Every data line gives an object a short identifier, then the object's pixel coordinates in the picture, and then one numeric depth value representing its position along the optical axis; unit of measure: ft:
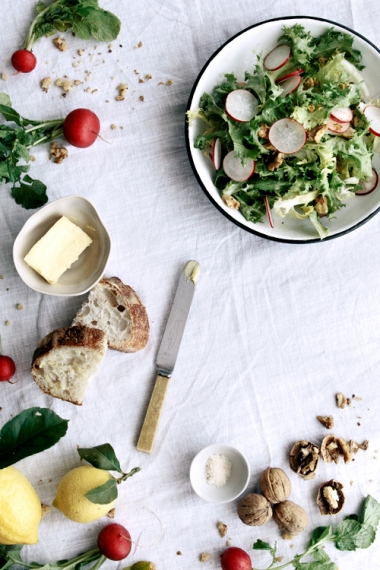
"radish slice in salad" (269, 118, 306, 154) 3.24
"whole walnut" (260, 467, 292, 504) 3.45
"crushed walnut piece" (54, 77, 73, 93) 3.47
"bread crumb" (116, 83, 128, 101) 3.48
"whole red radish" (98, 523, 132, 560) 3.41
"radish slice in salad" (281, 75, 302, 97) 3.28
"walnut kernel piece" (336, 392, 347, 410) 3.54
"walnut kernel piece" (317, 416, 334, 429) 3.53
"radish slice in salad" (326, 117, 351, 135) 3.27
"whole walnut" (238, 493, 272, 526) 3.44
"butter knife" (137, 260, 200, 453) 3.48
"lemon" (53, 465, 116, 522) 3.35
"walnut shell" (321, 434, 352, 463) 3.52
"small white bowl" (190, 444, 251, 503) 3.45
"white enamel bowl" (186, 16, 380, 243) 3.33
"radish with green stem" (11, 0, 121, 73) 3.40
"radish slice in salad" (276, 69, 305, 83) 3.29
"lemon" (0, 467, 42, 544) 3.26
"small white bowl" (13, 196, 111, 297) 3.36
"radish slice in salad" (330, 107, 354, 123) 3.26
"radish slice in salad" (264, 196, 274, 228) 3.33
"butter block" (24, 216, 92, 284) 3.33
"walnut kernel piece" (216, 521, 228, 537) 3.51
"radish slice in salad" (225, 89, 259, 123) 3.27
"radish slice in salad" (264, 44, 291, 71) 3.31
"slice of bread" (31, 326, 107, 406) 3.38
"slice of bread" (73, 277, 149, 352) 3.43
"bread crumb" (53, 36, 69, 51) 3.46
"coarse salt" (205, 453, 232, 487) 3.47
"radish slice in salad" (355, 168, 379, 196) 3.38
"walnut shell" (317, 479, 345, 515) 3.51
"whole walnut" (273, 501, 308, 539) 3.46
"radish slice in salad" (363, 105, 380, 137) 3.30
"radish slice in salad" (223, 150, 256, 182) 3.30
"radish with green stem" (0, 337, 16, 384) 3.43
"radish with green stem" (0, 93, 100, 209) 3.34
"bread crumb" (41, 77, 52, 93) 3.47
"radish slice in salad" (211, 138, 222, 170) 3.33
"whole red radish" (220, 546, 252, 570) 3.44
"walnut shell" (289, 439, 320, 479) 3.51
